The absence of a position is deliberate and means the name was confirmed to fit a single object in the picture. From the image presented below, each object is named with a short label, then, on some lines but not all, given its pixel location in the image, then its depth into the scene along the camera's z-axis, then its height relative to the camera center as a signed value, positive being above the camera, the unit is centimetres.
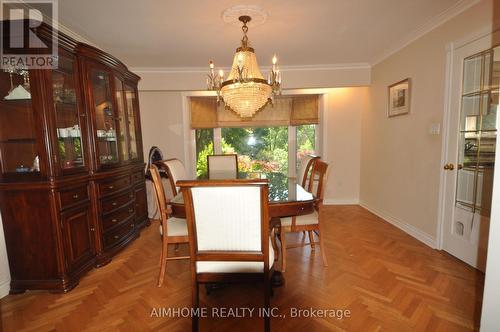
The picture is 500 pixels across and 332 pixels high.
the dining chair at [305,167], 253 -29
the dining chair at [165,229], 191 -70
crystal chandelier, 204 +53
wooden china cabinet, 179 -18
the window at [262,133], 416 +19
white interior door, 200 -12
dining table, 173 -46
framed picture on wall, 288 +54
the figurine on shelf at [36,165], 181 -13
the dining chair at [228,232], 127 -50
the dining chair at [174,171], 232 -27
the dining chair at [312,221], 209 -72
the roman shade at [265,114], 413 +51
